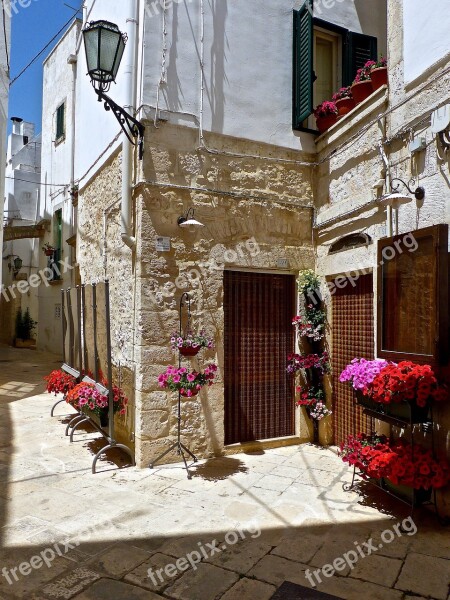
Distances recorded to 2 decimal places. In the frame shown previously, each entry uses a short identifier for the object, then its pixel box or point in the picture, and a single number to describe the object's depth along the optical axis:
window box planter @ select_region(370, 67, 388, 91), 4.88
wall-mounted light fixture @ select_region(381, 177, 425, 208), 3.85
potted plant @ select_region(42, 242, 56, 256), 13.39
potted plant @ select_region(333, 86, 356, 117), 5.44
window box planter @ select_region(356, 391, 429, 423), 3.56
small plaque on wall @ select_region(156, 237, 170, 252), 4.89
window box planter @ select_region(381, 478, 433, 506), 3.58
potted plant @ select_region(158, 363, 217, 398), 4.57
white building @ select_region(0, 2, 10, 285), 7.90
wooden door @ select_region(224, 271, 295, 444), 5.39
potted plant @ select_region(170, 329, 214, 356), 4.69
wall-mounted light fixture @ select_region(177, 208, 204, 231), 4.74
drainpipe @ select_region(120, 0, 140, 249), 4.96
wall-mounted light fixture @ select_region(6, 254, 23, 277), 16.81
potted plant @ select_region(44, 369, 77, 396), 6.49
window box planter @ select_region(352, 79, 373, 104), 5.14
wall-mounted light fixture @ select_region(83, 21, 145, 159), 4.25
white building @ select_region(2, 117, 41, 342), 16.73
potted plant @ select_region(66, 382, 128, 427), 4.96
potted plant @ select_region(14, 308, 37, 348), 16.25
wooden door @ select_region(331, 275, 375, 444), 4.90
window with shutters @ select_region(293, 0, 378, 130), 5.61
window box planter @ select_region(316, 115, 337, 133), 5.65
